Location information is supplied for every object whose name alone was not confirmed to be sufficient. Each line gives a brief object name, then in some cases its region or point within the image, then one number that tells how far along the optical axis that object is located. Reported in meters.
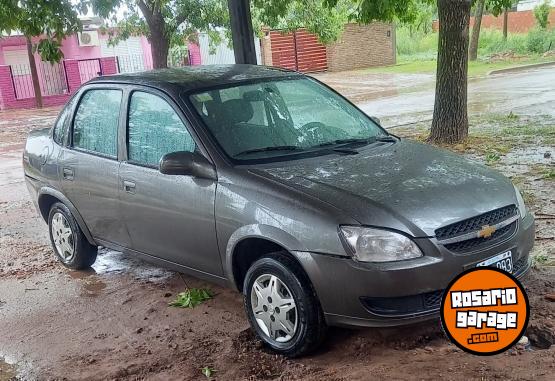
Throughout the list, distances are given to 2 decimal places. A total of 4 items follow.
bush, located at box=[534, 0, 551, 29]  34.47
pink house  25.27
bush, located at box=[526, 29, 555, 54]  31.70
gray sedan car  3.55
